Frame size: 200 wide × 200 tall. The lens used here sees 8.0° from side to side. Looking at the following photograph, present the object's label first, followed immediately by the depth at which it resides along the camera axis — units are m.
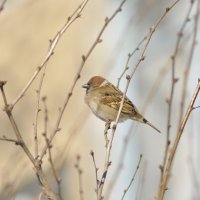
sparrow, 11.38
